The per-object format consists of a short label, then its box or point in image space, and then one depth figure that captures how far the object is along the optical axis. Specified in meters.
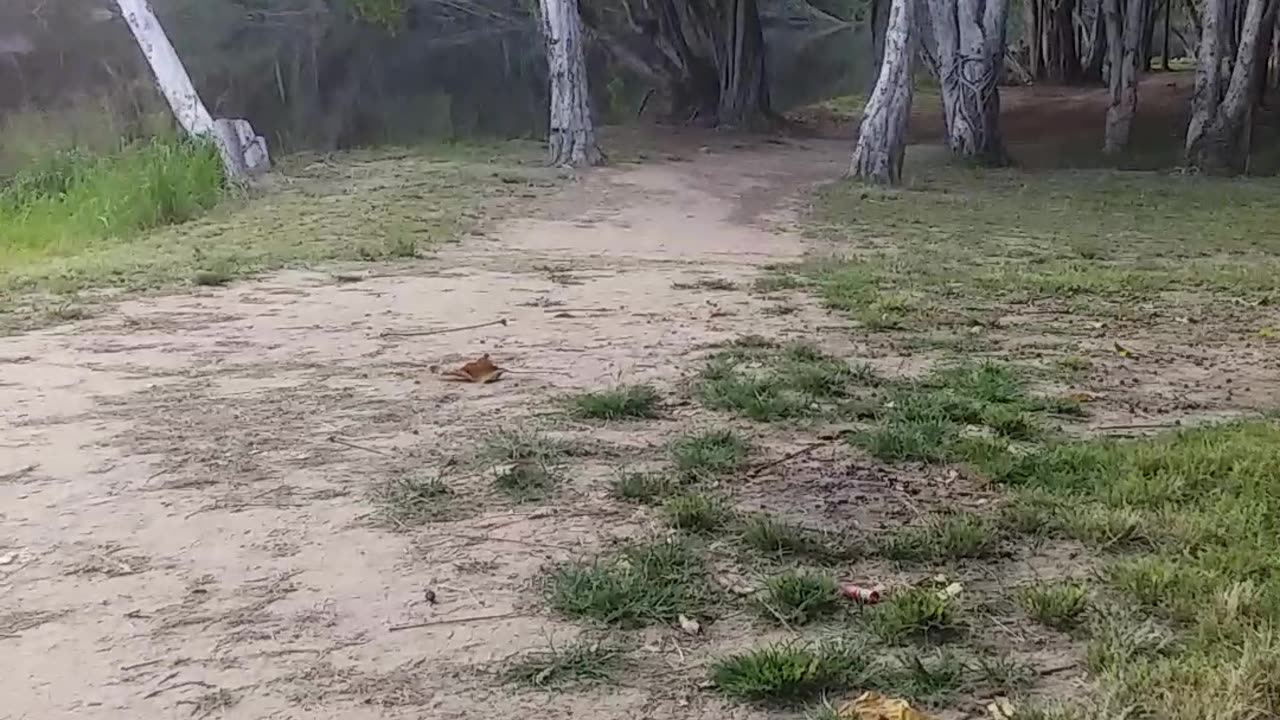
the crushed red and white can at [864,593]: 2.80
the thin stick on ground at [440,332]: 5.74
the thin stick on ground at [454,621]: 2.76
